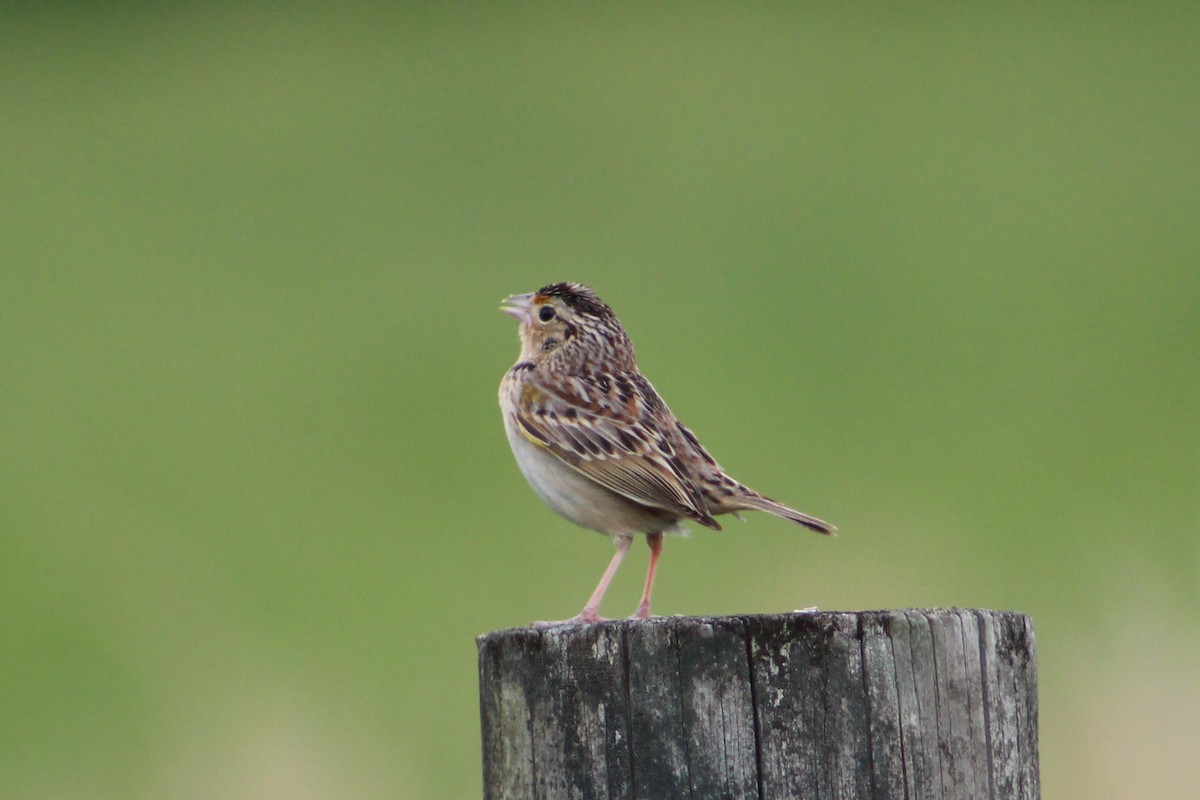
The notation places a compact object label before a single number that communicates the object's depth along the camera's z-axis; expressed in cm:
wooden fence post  704
